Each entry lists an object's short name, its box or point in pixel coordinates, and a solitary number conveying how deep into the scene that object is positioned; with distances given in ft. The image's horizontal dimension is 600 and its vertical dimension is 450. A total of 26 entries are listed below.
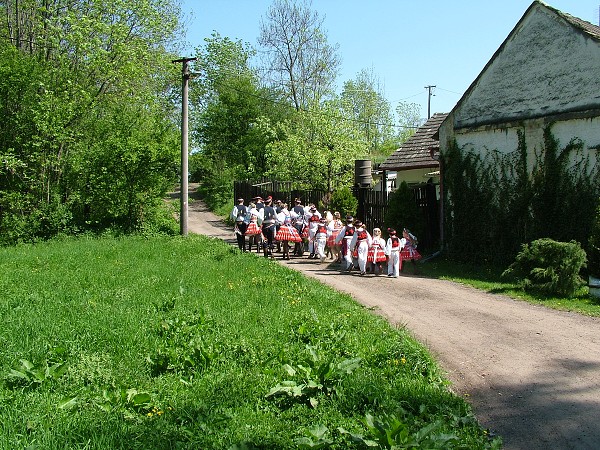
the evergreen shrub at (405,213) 59.98
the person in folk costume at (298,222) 63.36
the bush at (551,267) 39.78
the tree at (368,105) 172.86
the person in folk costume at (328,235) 59.57
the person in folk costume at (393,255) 49.90
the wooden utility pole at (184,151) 71.92
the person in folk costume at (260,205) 62.49
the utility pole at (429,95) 171.72
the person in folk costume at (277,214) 62.08
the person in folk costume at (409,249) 53.52
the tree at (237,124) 136.87
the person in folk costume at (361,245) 51.22
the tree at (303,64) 135.13
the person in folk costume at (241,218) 63.31
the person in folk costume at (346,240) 53.41
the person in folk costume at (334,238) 58.59
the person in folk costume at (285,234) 60.49
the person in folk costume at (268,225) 61.11
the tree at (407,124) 192.24
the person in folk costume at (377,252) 50.93
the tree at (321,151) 94.53
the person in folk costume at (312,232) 60.64
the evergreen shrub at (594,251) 41.83
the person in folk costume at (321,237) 59.36
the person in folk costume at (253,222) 62.64
